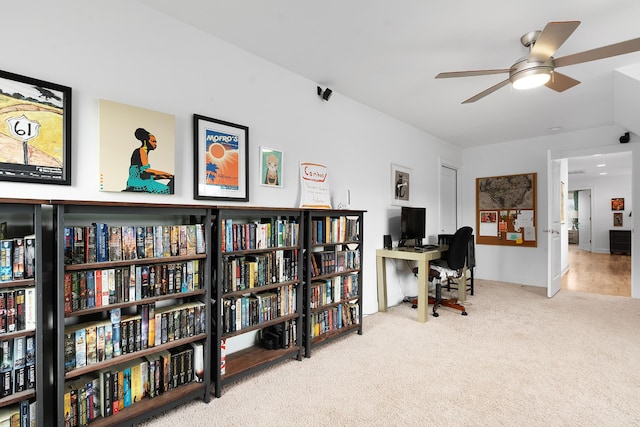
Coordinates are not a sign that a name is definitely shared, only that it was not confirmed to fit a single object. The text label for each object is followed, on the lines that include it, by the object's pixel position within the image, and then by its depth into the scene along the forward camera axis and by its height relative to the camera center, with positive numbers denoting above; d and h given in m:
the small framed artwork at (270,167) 2.77 +0.43
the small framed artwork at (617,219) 9.30 -0.16
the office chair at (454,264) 3.71 -0.59
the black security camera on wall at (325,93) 3.25 +1.25
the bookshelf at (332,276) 2.73 -0.58
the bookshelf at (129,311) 1.59 -0.58
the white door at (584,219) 10.16 -0.19
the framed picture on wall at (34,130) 1.59 +0.45
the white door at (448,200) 5.48 +0.26
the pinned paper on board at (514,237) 5.42 -0.40
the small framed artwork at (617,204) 9.26 +0.29
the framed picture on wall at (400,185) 4.26 +0.41
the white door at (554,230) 4.54 -0.24
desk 3.53 -0.64
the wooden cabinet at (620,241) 9.02 -0.80
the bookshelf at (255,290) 2.13 -0.56
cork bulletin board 5.31 +0.07
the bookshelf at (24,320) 1.42 -0.48
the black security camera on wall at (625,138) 4.45 +1.07
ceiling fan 1.76 +1.01
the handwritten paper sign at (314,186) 3.09 +0.29
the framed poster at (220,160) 2.32 +0.43
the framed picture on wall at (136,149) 1.91 +0.42
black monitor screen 4.07 -0.13
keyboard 3.93 -0.43
